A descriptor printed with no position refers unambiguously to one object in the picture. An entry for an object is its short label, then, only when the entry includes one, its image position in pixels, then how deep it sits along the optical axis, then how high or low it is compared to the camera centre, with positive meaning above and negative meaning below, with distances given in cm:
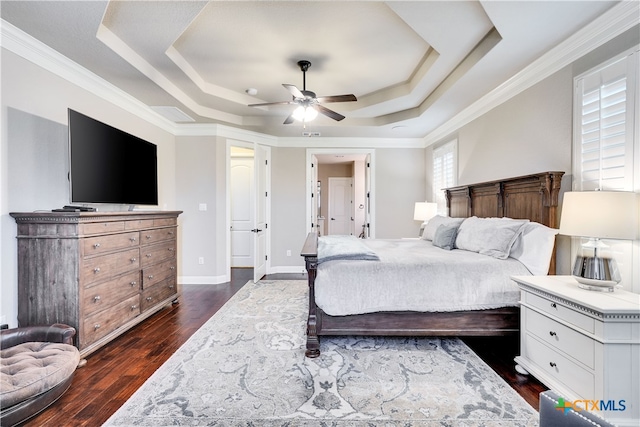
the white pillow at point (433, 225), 384 -22
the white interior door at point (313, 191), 560 +34
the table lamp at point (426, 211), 477 -4
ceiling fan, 288 +108
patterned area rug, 166 -118
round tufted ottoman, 152 -94
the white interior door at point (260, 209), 487 -1
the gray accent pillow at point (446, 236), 326 -31
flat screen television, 243 +43
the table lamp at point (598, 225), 167 -10
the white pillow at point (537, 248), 232 -32
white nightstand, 152 -78
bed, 236 -79
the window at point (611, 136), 189 +51
